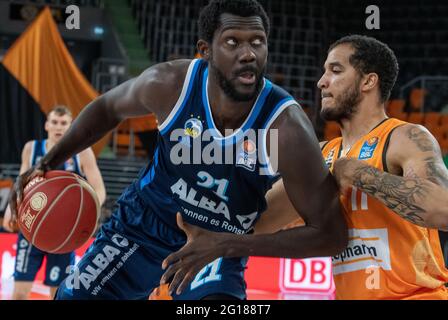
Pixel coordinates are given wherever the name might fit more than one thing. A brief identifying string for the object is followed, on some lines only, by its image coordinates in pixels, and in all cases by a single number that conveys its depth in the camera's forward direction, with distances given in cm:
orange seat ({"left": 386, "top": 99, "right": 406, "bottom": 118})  1283
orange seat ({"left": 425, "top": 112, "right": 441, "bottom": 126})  1232
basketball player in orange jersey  269
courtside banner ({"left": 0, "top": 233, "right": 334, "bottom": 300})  762
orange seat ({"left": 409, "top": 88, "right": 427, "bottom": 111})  1299
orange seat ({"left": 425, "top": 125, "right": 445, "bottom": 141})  1214
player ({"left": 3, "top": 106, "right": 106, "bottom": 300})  564
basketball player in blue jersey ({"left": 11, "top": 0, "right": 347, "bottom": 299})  265
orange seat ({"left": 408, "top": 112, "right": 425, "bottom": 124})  1241
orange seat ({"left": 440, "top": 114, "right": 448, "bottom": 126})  1244
